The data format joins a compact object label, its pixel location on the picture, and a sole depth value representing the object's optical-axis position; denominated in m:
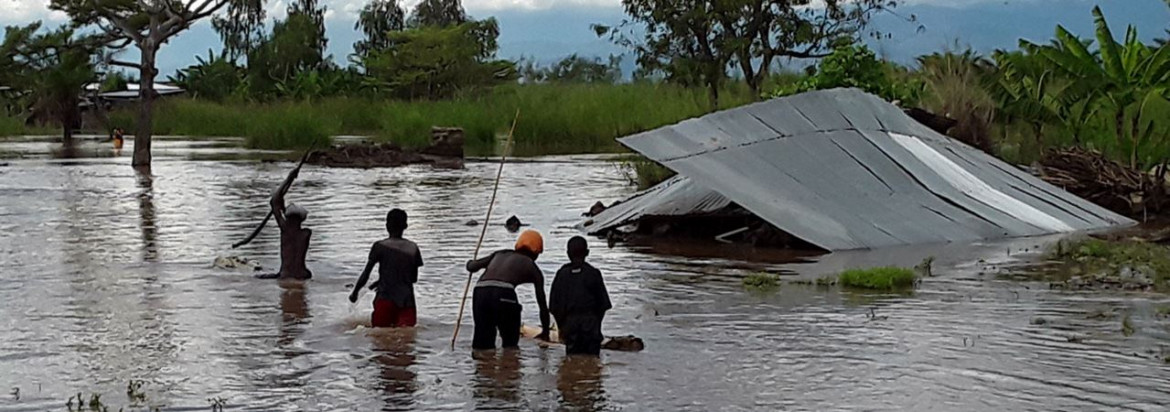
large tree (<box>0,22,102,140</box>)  32.28
